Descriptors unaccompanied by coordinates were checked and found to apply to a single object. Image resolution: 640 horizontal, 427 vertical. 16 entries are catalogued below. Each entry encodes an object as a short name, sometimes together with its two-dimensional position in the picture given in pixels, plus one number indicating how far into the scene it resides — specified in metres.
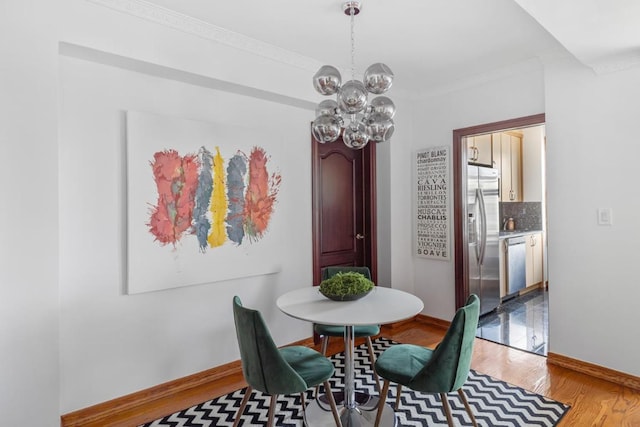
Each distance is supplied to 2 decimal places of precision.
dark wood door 3.64
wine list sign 3.96
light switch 2.81
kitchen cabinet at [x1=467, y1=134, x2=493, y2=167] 4.52
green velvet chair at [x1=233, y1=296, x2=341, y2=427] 1.79
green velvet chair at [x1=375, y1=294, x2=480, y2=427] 1.81
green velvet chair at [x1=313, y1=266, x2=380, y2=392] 2.57
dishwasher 4.84
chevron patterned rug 2.28
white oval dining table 1.93
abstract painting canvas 2.48
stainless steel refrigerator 4.12
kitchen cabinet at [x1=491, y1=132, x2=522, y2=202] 5.07
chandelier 1.92
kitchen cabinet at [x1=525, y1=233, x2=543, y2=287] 5.30
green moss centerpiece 2.17
